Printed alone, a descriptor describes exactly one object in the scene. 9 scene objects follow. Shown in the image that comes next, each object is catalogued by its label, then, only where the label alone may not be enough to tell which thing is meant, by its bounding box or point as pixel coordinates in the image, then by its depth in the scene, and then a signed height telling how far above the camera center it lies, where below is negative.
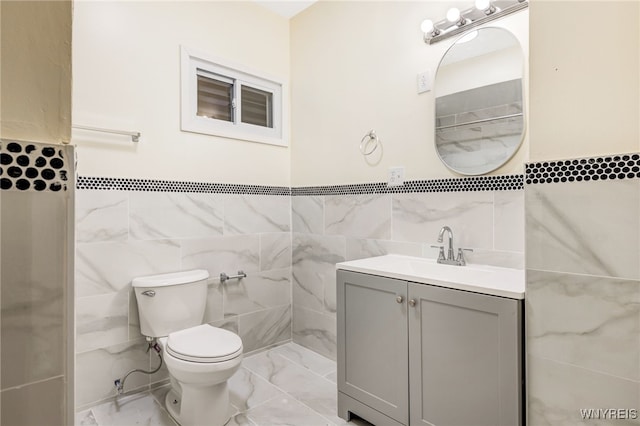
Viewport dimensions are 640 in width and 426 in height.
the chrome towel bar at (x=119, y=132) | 1.94 +0.49
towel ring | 2.35 +0.49
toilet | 1.73 -0.69
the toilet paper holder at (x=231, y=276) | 2.52 -0.45
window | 2.43 +0.86
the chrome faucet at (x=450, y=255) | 1.89 -0.23
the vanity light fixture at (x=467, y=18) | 1.75 +1.04
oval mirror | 1.75 +0.60
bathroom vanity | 1.31 -0.56
